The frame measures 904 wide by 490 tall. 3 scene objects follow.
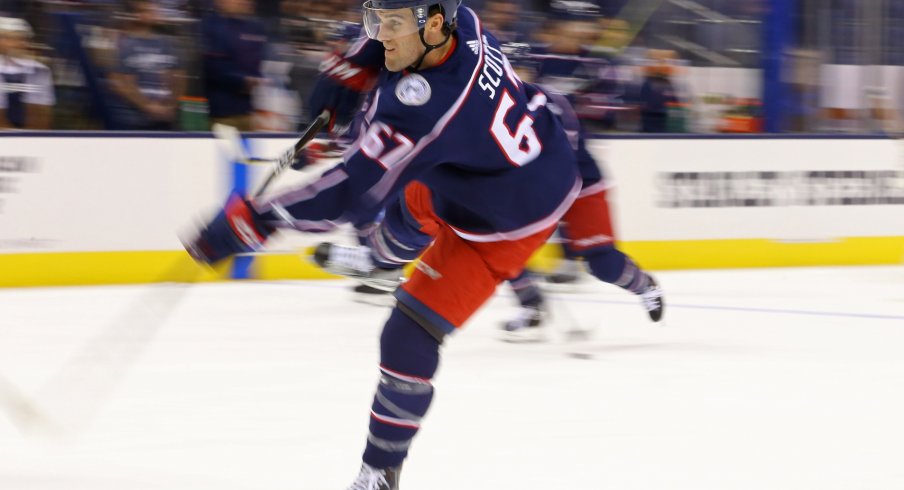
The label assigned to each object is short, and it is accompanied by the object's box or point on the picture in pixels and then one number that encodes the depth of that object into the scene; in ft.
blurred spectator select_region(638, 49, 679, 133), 49.65
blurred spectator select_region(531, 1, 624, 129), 45.96
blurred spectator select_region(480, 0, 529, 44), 45.73
